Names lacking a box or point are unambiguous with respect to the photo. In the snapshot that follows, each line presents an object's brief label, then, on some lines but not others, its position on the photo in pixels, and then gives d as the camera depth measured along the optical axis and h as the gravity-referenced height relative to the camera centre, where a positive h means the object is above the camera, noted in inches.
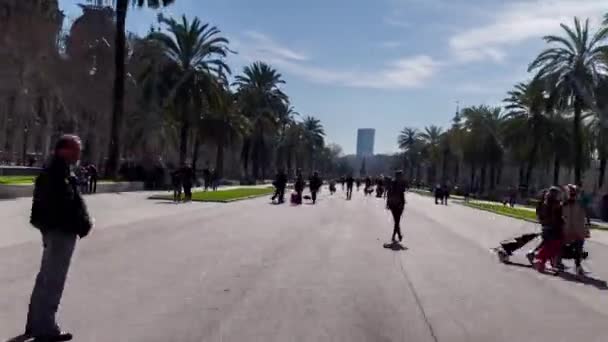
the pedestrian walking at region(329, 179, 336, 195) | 2372.3 -23.9
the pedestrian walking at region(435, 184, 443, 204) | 2008.4 -19.4
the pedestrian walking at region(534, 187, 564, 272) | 505.6 -23.9
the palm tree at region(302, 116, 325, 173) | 4928.6 +277.1
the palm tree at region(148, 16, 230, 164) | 1871.3 +262.6
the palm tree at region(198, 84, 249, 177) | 2461.9 +143.1
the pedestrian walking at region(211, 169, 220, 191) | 2030.5 -22.5
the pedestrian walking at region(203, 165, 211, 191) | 1983.4 -15.8
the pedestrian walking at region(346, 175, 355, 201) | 1958.4 -12.3
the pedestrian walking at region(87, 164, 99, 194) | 1273.4 -26.0
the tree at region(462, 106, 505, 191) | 2910.9 +192.2
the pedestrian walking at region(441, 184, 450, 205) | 1990.7 -16.3
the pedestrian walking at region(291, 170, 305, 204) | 1432.1 -23.7
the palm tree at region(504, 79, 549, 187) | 2362.2 +210.6
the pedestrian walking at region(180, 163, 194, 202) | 1295.5 -17.5
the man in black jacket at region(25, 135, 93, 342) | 245.8 -21.1
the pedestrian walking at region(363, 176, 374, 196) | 2426.2 -19.4
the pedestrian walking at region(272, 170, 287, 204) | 1469.0 -17.2
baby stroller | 1429.6 -42.9
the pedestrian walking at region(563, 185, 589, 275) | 511.8 -20.2
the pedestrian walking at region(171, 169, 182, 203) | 1270.5 -29.9
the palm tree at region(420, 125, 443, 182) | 4156.0 +242.1
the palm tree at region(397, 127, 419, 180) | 5393.7 +292.2
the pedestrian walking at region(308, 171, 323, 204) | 1535.4 -13.7
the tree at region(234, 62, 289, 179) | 2930.6 +283.7
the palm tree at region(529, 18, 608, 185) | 1717.5 +284.2
